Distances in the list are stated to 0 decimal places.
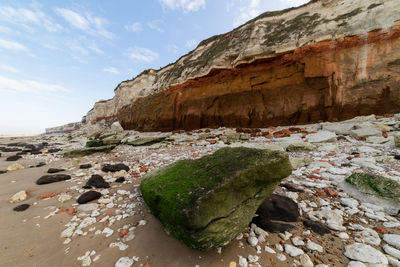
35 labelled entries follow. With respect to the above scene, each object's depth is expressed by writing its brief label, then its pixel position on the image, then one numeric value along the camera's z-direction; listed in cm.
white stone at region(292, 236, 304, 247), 176
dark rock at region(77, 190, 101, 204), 311
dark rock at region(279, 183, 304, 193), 286
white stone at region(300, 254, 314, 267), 151
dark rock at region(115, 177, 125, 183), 407
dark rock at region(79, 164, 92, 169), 554
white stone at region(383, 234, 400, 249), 162
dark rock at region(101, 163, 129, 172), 492
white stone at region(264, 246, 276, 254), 170
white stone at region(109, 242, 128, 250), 195
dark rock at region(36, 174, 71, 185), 423
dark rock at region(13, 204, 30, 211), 298
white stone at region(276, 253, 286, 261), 161
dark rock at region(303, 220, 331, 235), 191
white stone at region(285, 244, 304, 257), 164
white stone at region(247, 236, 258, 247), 182
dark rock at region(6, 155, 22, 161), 779
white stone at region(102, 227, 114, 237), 221
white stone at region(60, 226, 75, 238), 224
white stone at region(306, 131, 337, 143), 617
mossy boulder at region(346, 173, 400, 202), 231
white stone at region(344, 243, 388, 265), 147
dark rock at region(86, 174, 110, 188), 377
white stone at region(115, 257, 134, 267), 169
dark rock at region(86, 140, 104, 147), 1122
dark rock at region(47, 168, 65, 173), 519
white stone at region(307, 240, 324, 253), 168
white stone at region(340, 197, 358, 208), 231
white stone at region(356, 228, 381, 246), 169
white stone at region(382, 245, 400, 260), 151
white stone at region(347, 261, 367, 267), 144
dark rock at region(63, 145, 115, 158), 794
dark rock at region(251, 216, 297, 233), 201
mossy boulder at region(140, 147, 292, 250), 162
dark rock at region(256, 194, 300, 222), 221
